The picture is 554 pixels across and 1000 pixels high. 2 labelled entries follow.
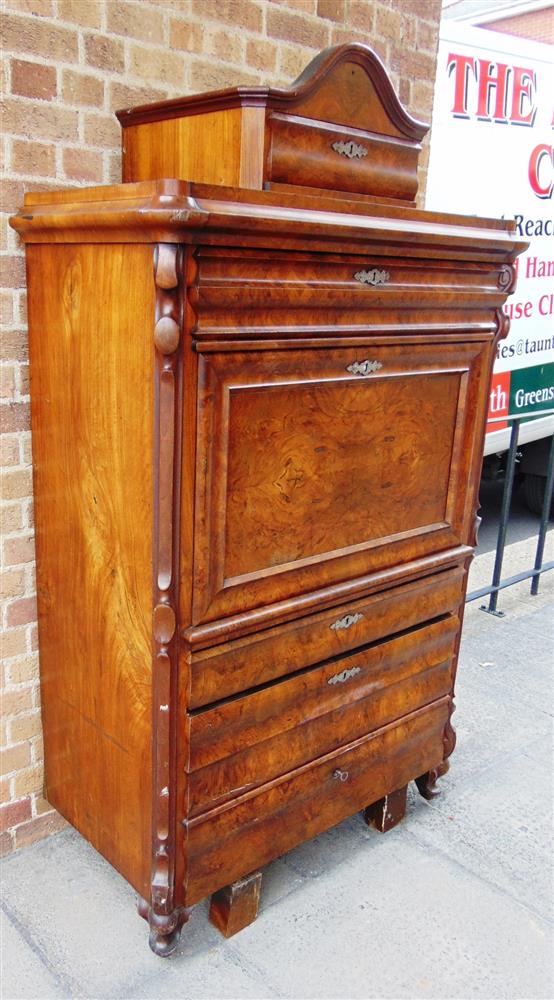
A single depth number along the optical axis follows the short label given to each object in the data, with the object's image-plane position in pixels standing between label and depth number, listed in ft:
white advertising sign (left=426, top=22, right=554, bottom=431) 10.44
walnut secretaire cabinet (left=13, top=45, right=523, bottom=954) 5.07
